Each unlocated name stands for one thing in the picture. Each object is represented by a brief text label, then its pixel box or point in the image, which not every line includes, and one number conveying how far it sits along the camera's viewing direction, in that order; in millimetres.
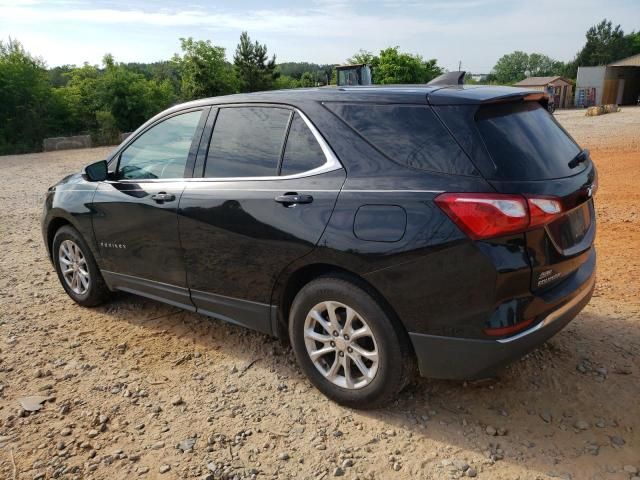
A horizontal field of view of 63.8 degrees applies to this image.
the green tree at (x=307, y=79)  59338
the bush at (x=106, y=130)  24928
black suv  2422
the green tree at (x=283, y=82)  52750
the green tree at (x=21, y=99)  25312
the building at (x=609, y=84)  53969
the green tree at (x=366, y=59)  50938
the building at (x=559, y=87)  54094
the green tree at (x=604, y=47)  88375
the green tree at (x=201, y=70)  43875
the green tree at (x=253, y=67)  49531
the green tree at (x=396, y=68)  47812
